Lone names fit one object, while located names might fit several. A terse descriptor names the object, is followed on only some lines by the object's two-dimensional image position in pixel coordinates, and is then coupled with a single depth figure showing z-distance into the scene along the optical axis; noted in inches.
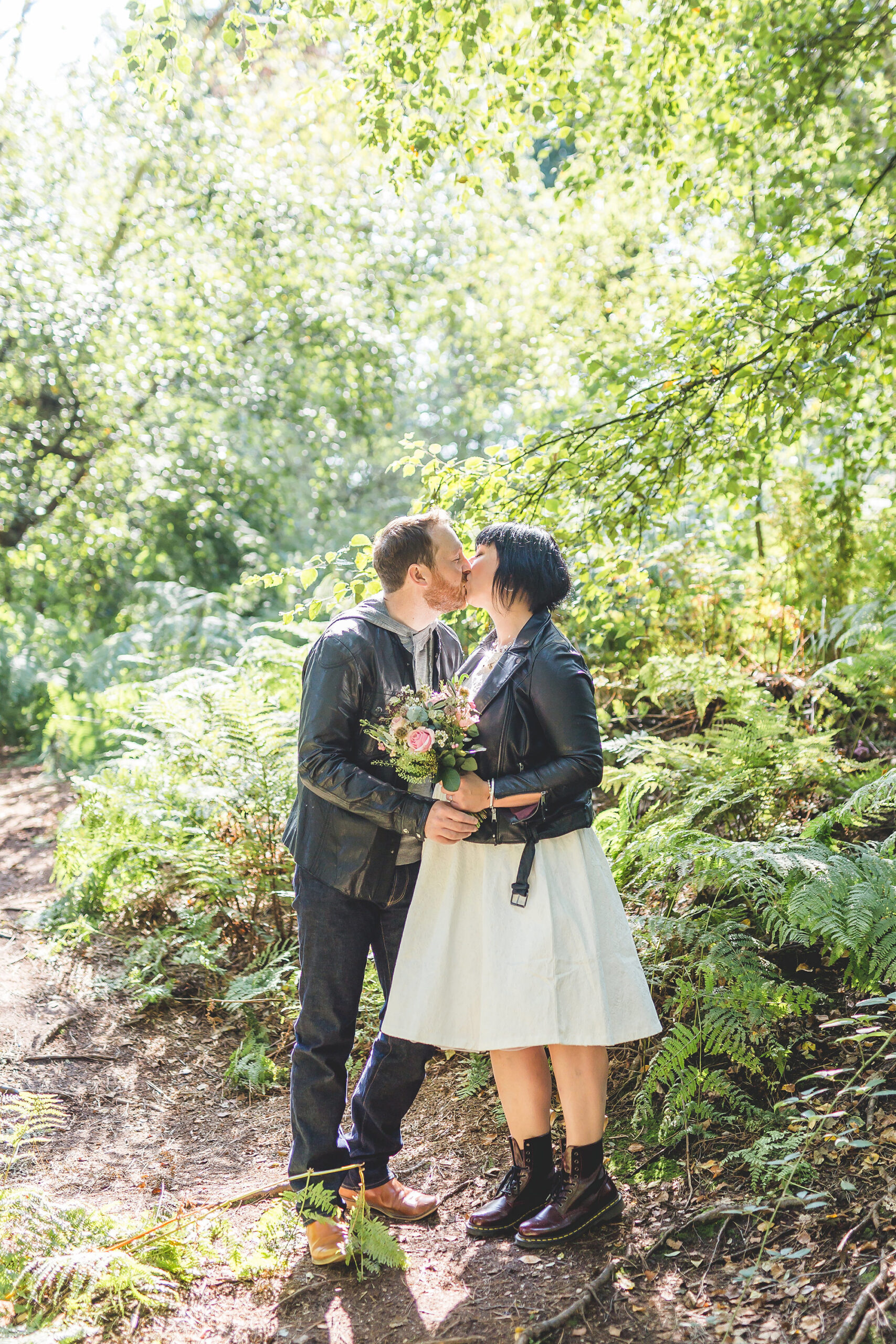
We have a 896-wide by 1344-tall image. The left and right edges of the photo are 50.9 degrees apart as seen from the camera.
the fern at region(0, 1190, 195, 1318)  102.4
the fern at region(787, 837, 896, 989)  117.3
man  118.2
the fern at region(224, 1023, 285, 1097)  174.2
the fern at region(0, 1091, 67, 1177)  123.1
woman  114.3
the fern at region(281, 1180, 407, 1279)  112.9
